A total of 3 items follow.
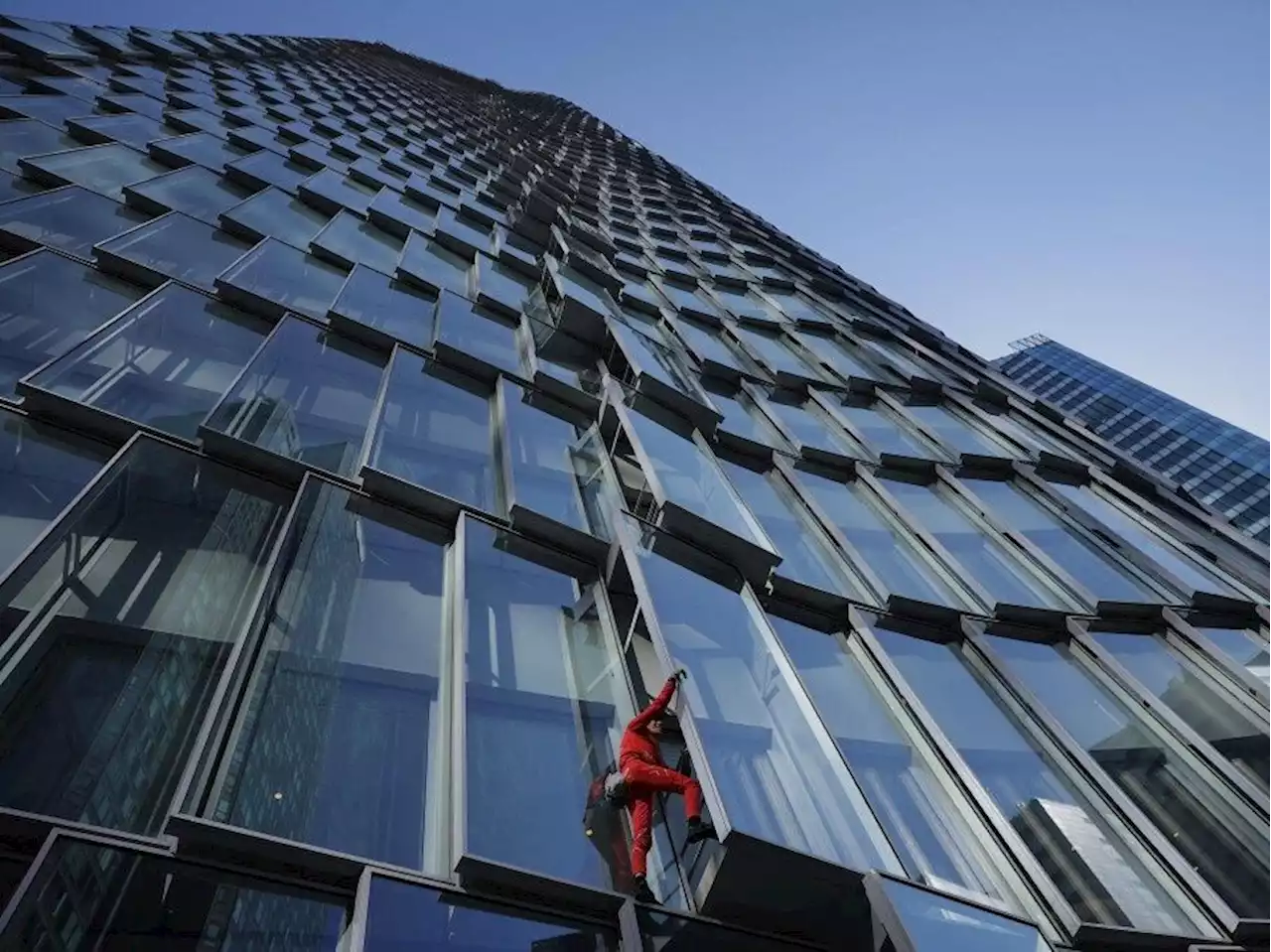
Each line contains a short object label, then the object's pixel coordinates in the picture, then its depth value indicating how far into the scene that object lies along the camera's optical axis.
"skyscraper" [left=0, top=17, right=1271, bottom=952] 4.72
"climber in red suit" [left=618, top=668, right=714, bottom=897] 5.36
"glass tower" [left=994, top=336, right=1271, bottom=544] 77.19
